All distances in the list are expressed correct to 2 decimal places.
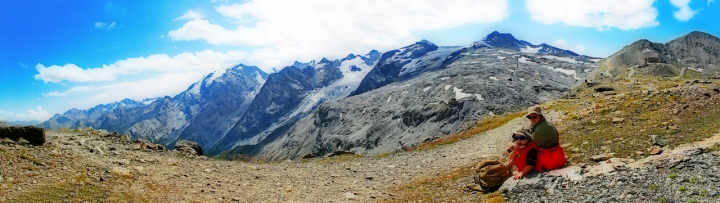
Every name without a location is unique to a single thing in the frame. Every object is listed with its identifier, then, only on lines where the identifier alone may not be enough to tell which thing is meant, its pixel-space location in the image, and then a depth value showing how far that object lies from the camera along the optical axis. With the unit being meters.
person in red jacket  13.84
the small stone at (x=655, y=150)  15.08
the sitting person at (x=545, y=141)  13.54
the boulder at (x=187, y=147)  28.37
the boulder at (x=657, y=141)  17.18
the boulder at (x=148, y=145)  25.31
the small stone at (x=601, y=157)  15.86
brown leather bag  14.74
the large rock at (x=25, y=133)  19.06
